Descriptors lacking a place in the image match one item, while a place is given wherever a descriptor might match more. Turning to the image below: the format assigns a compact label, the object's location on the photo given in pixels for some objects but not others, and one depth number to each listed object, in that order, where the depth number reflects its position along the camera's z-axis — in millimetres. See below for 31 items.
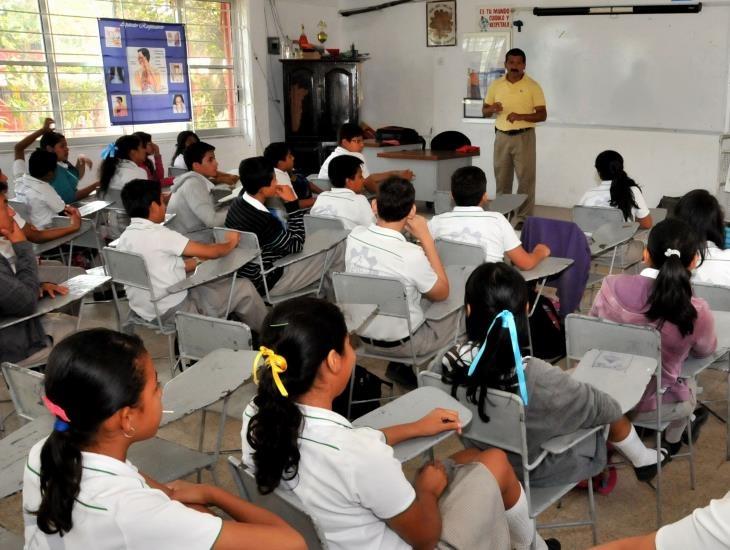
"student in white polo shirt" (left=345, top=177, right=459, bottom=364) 2785
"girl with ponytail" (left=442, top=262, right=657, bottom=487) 1778
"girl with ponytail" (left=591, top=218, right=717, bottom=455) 2182
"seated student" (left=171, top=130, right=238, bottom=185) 5934
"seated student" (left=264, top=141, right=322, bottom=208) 4858
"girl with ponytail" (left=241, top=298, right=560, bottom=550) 1372
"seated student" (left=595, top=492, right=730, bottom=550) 970
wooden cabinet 8664
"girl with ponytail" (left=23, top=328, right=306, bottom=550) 1173
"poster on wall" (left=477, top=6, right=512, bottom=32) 7595
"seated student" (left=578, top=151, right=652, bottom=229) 4125
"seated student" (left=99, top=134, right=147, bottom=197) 5012
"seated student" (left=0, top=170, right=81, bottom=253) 3654
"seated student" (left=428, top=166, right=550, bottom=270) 3168
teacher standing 6602
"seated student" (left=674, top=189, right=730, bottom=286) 2842
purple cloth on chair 3551
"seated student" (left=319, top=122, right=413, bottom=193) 5463
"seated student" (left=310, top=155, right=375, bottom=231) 4082
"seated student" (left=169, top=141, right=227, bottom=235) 4250
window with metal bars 6750
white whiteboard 6438
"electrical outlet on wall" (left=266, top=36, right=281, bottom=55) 8797
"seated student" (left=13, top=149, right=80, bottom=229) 4484
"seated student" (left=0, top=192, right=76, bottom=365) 2605
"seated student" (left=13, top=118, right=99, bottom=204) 5133
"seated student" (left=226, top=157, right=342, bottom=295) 3580
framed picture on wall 8188
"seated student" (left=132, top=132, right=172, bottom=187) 5521
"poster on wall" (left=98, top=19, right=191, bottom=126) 7383
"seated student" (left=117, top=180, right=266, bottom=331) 3168
